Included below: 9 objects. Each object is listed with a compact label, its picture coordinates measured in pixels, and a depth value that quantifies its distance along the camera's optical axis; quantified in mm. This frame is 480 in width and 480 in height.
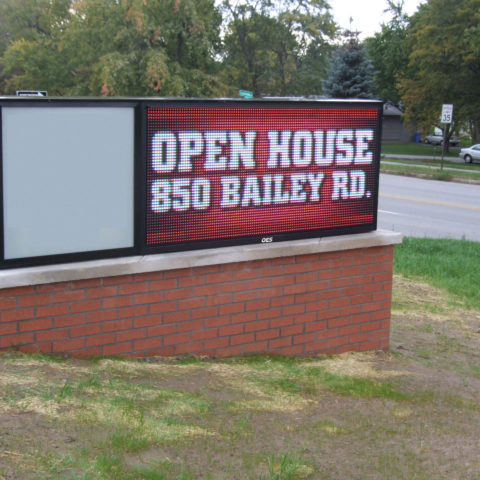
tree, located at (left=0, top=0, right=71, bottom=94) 42875
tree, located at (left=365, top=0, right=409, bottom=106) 63000
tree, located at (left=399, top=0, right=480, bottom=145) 43719
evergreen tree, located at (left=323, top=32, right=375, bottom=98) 42650
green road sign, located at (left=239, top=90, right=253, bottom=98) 13644
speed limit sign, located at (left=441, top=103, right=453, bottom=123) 32934
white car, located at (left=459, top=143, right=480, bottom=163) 43156
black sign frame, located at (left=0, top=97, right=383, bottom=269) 4949
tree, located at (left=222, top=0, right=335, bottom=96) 53281
